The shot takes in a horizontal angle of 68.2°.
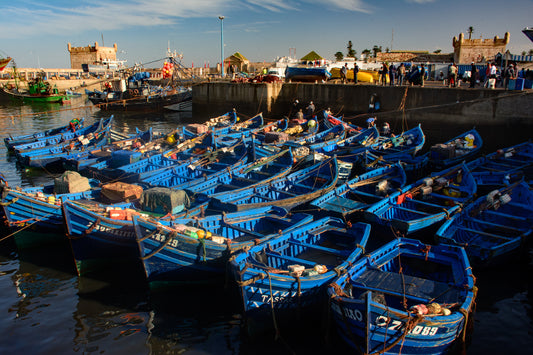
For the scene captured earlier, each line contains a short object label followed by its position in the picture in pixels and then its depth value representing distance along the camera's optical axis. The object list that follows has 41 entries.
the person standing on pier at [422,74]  26.37
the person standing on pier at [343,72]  31.92
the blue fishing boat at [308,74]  34.06
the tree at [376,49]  88.01
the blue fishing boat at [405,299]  7.01
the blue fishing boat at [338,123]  23.14
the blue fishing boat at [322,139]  19.69
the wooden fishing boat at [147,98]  47.09
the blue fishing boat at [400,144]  19.23
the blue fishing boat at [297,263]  7.94
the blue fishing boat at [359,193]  12.46
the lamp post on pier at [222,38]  42.54
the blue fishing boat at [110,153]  18.25
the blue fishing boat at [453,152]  17.94
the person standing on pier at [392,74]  27.84
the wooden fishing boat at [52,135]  24.36
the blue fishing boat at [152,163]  16.17
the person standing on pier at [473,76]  24.60
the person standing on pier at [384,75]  28.16
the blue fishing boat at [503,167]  15.36
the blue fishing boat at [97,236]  10.09
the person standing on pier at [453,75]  25.84
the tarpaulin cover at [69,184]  13.40
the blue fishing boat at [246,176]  14.41
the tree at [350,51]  86.50
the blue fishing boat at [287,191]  12.58
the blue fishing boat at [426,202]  11.38
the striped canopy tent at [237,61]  73.44
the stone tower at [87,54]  106.88
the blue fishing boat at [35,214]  11.59
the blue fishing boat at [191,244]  9.16
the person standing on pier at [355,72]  30.63
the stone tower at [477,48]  50.78
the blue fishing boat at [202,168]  15.70
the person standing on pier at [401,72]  27.53
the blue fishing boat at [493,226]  10.42
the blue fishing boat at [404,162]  16.91
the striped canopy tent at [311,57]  51.47
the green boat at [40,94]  59.53
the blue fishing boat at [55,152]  21.23
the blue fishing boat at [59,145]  21.72
